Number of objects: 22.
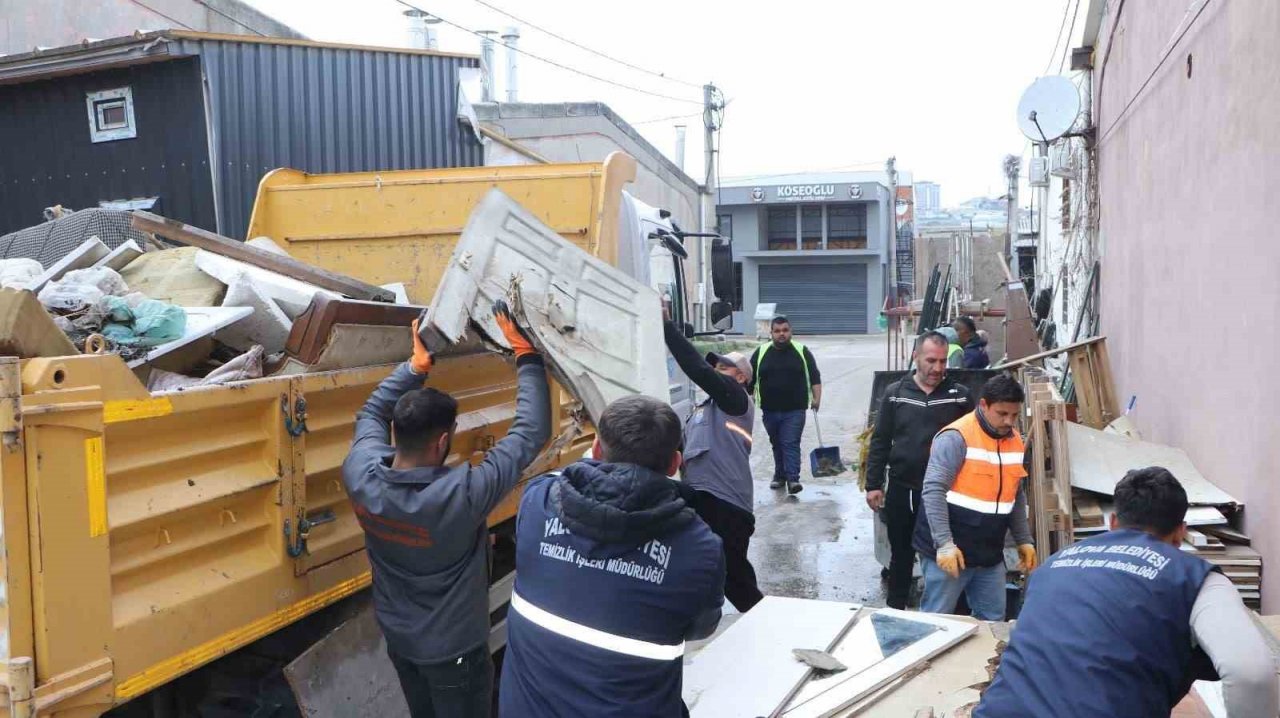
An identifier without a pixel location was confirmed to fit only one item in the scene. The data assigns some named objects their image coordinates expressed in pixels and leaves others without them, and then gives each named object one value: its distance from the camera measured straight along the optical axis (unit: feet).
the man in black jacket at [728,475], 15.96
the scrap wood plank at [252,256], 12.67
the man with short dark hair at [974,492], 13.84
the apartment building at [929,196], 277.40
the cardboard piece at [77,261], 10.36
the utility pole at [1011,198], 81.61
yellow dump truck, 7.09
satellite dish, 34.24
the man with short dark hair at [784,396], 28.48
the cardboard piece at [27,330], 7.51
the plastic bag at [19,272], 10.35
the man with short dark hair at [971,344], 29.07
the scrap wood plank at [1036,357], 23.38
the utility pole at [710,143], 75.36
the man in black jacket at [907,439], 16.40
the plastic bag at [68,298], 9.61
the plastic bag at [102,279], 10.53
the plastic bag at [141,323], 9.60
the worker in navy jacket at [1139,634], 7.05
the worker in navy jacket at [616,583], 7.22
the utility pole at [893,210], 111.14
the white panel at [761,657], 10.75
